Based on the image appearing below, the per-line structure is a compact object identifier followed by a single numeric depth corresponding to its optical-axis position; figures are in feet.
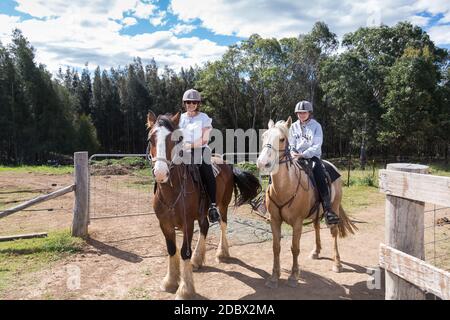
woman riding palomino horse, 18.35
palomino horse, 16.08
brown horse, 14.35
